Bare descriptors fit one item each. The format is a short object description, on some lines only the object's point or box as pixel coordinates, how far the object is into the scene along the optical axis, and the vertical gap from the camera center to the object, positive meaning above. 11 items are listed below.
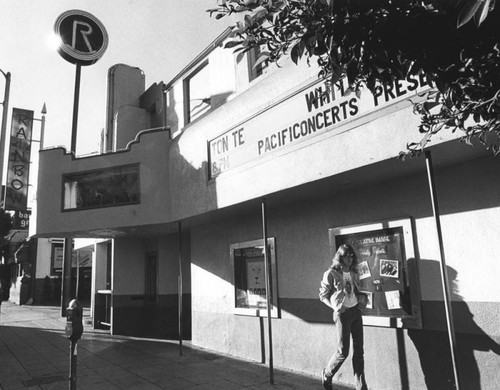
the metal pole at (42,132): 20.17 +7.12
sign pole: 14.03 +5.94
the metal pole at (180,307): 8.29 -0.49
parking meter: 4.93 -0.40
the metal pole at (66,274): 16.02 +0.46
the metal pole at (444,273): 4.18 -0.03
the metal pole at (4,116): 13.62 +5.56
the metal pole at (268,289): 5.95 -0.16
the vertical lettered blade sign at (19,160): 18.36 +5.42
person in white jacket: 5.06 -0.36
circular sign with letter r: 13.98 +8.05
